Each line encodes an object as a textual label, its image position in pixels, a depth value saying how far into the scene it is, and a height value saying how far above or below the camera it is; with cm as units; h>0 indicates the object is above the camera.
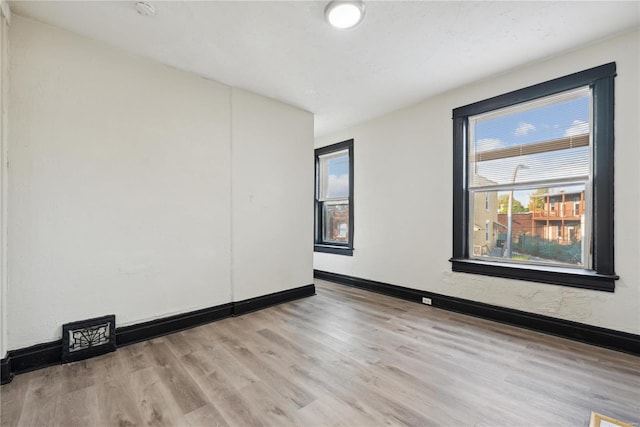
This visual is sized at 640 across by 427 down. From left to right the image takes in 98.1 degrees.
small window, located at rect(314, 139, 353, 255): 470 +25
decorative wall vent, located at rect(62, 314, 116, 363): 217 -102
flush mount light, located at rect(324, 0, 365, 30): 193 +145
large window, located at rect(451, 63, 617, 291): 244 +32
